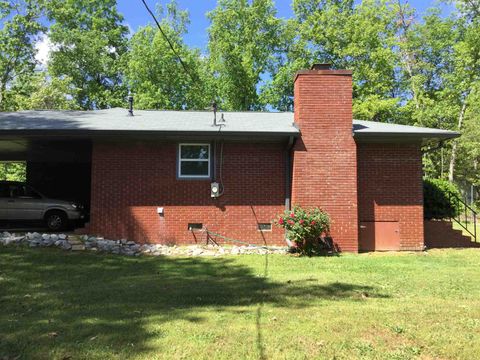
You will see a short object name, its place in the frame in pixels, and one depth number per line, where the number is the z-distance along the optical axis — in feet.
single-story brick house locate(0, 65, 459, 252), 41.93
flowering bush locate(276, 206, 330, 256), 39.04
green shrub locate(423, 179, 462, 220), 48.16
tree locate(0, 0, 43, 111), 117.00
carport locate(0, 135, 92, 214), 57.31
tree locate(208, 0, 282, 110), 115.14
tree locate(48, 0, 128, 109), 121.80
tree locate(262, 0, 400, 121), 106.93
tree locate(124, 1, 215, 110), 113.19
